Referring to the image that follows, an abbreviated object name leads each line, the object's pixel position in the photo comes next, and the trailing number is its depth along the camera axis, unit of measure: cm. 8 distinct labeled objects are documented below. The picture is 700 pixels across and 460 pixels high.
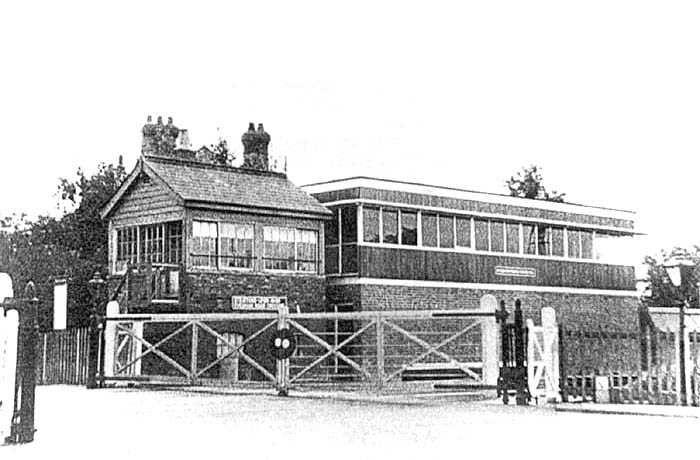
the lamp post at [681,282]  1442
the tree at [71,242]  3394
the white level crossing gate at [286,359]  1539
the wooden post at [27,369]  938
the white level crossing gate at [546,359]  1444
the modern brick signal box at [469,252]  2923
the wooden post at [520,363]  1409
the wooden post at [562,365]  1470
